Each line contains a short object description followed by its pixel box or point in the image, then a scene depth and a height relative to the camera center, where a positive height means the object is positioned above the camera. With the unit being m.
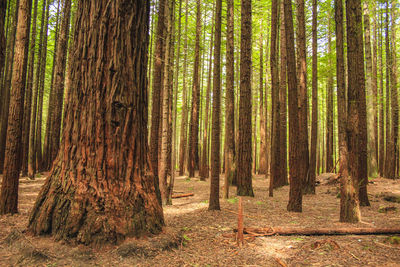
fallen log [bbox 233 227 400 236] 4.15 -1.35
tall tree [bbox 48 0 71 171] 10.42 +3.32
